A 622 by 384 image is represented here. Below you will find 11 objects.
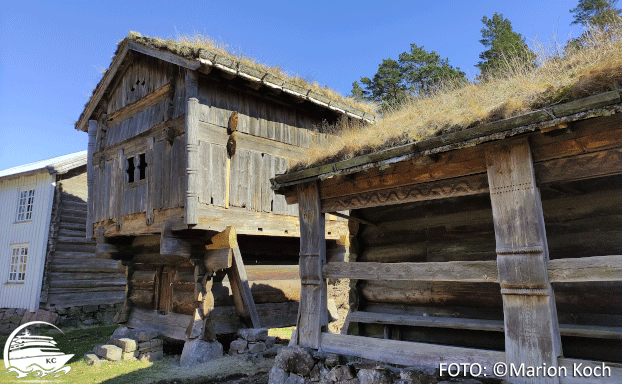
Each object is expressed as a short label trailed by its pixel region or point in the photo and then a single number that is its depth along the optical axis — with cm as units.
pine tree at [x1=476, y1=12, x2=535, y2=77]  1852
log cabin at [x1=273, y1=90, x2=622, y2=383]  412
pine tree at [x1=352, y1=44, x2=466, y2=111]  2277
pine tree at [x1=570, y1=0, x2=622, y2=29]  1873
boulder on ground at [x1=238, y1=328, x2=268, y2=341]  934
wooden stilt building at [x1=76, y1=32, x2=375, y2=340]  912
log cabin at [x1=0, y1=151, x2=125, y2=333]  1586
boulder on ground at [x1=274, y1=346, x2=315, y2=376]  587
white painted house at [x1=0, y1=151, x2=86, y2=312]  1603
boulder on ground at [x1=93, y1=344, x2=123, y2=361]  944
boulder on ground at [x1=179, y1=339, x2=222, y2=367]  891
